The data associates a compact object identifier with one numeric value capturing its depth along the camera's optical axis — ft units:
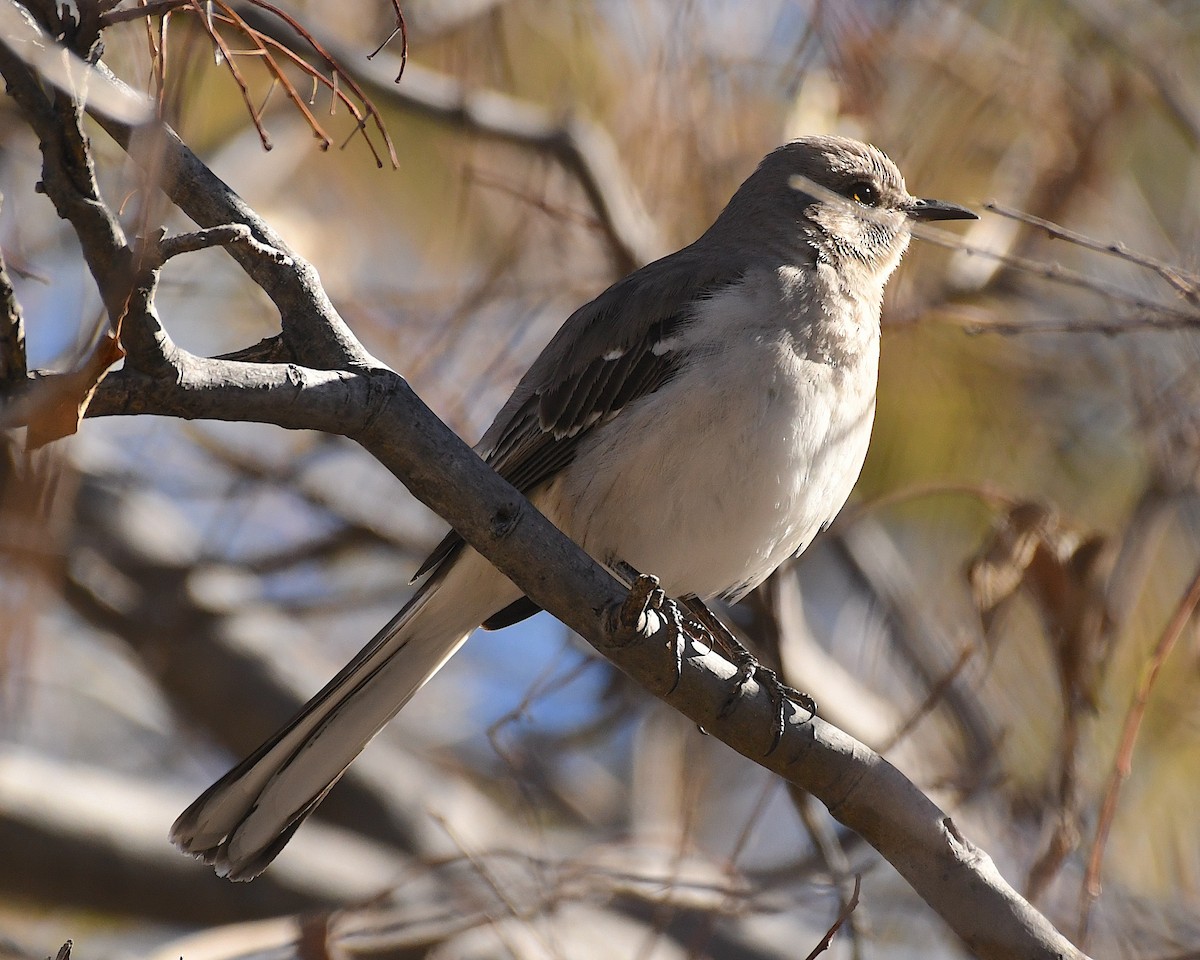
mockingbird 21.79
